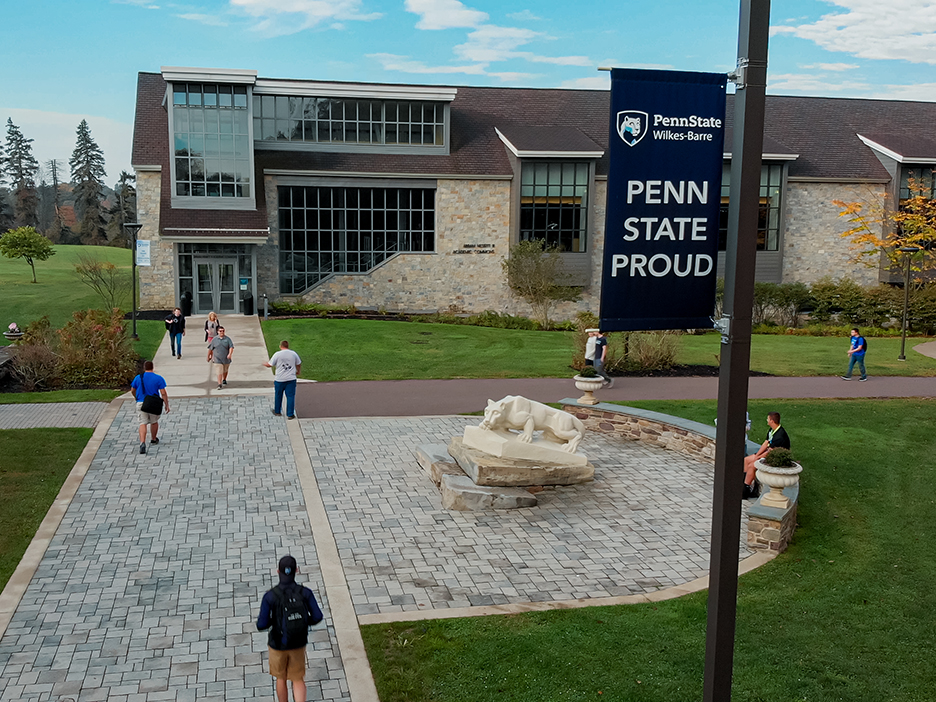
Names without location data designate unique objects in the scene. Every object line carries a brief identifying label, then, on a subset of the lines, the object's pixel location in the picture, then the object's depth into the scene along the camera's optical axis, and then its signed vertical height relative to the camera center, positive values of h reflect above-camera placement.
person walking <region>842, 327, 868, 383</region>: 22.20 -1.65
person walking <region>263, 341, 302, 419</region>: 16.86 -2.10
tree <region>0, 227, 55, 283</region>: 49.75 +1.15
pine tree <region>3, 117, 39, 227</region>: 94.36 +11.39
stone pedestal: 12.19 -2.86
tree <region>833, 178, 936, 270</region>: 30.31 +2.68
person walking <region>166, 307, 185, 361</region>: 24.52 -1.77
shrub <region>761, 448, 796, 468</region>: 10.53 -2.18
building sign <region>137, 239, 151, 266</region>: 28.09 +0.48
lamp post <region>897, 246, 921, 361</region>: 25.55 +0.29
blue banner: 5.31 +0.53
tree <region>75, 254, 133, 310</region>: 31.02 -0.57
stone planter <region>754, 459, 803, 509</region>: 10.28 -2.39
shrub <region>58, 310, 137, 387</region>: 21.28 -2.29
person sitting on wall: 11.71 -2.28
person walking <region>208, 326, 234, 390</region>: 20.05 -2.00
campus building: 36.00 +3.88
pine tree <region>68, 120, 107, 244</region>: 85.38 +8.57
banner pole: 4.96 -0.34
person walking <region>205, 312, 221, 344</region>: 22.37 -1.51
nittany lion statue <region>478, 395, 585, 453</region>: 12.66 -2.18
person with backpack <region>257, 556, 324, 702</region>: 6.45 -2.71
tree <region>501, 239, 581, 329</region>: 37.12 +0.23
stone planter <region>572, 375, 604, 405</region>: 16.66 -2.11
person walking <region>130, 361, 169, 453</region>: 14.51 -2.18
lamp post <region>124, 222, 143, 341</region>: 27.18 +1.32
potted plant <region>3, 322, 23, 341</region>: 23.96 -2.02
